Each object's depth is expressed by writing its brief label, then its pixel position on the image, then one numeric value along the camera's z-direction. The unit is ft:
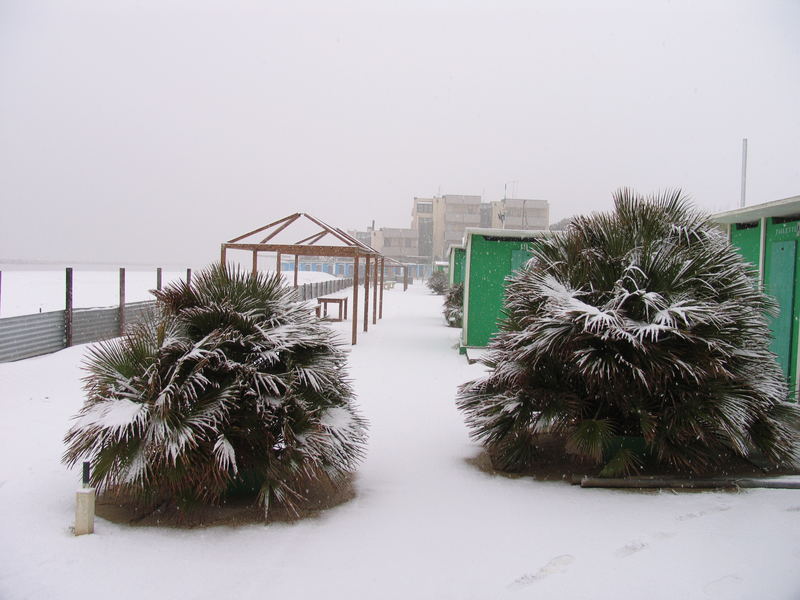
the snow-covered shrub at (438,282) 119.24
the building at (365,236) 284.96
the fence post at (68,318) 35.03
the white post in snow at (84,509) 11.54
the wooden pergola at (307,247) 45.55
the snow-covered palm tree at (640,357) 14.67
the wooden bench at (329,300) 55.21
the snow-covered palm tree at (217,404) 12.32
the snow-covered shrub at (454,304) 57.57
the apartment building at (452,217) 272.10
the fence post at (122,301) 39.19
